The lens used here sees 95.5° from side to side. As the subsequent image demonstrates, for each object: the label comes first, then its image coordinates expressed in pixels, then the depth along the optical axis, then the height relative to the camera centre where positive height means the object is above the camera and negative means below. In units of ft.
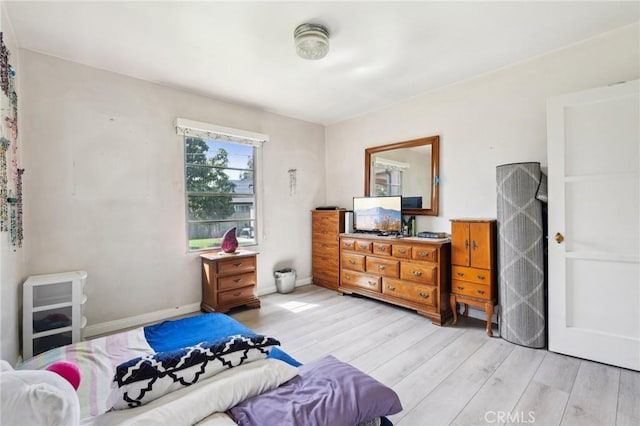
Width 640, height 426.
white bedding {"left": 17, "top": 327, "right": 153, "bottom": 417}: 4.78 -2.96
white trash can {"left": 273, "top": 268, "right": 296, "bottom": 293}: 13.84 -3.26
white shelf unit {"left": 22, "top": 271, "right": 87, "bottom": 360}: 7.88 -2.67
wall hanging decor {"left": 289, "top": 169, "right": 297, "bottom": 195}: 14.92 +1.62
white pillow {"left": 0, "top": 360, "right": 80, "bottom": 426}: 2.13 -1.45
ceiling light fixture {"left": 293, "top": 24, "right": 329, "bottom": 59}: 7.42 +4.51
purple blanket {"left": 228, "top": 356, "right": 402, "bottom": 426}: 3.38 -2.37
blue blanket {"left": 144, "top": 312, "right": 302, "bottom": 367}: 6.48 -2.85
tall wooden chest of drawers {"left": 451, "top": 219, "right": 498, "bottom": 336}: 9.31 -1.76
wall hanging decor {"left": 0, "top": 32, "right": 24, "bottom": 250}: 6.12 +1.24
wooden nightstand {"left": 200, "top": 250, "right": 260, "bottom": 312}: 11.08 -2.67
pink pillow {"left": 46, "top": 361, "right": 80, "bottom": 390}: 3.73 -2.04
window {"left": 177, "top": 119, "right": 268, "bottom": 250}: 11.81 +1.15
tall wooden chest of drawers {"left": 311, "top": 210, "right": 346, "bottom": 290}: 14.16 -1.71
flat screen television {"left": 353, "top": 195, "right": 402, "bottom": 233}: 12.27 -0.10
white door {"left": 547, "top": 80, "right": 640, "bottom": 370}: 7.16 -0.36
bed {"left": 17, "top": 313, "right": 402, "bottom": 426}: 3.21 -2.19
